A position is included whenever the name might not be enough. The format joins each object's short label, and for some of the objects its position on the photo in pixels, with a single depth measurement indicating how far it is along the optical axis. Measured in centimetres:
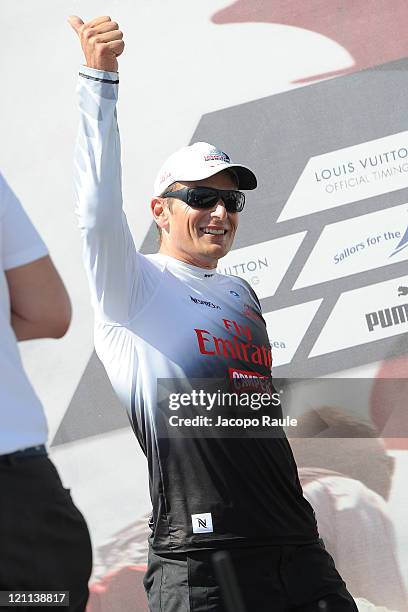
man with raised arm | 595
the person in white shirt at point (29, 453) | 552
